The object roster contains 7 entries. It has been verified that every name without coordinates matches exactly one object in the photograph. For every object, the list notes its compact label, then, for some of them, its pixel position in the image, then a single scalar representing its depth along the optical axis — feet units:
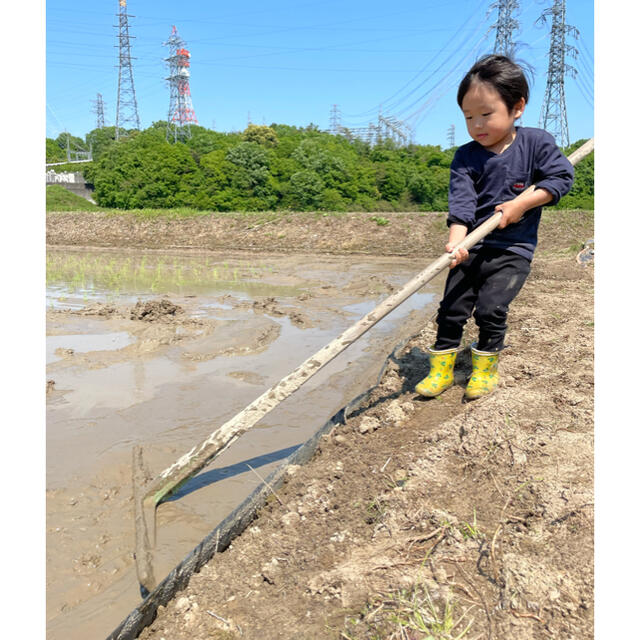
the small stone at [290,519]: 6.43
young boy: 7.91
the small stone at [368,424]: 8.64
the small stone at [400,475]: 6.59
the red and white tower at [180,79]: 162.09
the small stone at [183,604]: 5.27
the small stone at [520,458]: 6.15
